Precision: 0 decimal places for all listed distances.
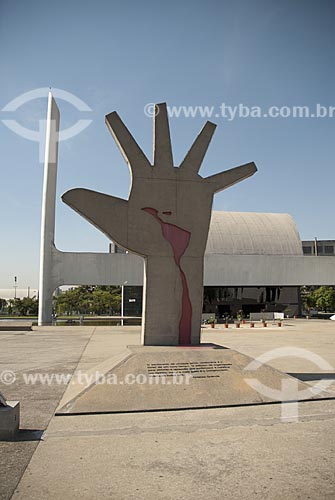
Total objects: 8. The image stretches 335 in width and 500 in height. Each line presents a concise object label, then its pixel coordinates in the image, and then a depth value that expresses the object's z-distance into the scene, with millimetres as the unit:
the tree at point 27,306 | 67962
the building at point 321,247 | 97812
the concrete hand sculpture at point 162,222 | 10594
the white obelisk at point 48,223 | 37281
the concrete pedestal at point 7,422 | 5871
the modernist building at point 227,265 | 38375
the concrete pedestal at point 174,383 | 7559
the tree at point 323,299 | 61234
